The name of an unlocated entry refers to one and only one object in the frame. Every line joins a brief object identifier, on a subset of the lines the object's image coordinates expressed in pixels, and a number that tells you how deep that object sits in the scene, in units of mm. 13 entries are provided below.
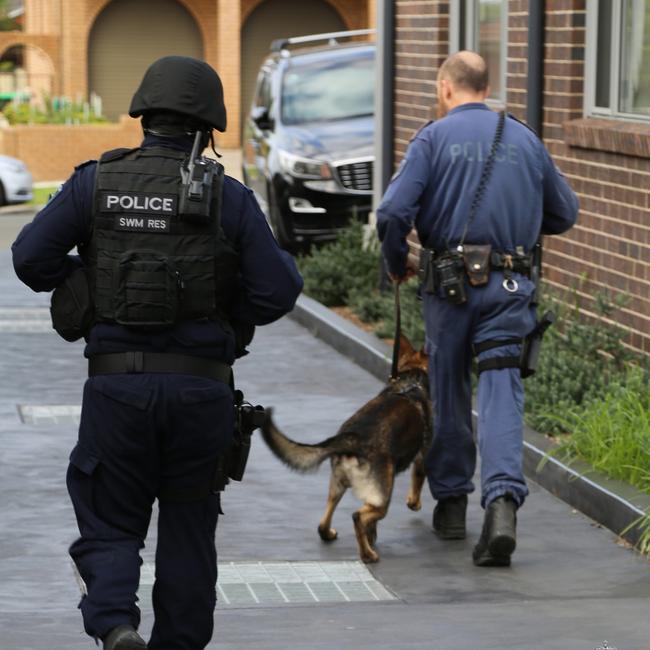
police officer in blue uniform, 14211
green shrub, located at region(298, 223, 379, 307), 29594
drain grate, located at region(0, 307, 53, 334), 28516
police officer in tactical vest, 9844
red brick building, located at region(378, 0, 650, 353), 19750
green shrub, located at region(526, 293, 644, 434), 18031
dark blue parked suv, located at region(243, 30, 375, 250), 34844
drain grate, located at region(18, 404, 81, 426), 20281
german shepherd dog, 14117
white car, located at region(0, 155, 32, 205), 57750
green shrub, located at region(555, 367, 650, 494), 15516
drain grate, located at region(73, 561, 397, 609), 12930
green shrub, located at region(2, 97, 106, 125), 72562
